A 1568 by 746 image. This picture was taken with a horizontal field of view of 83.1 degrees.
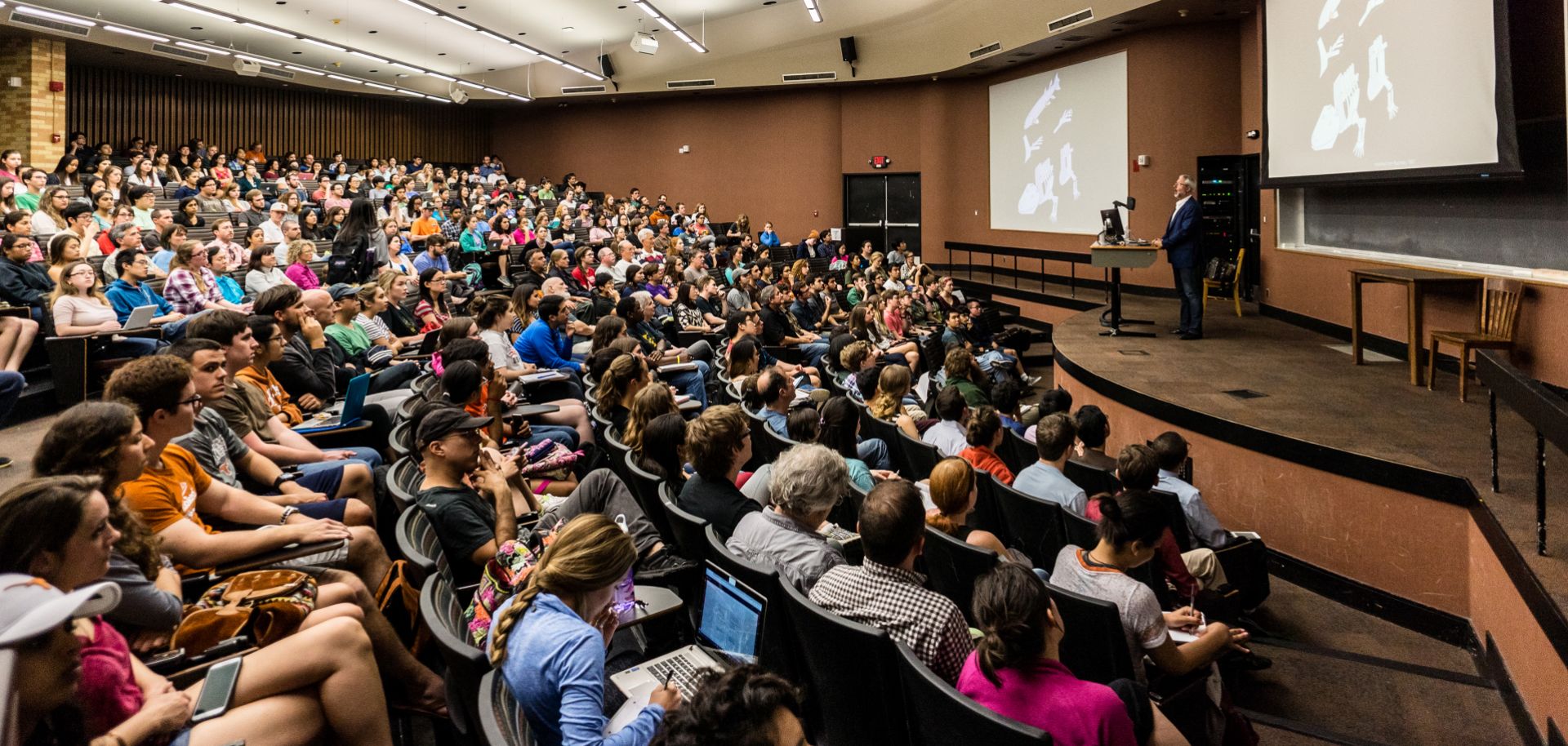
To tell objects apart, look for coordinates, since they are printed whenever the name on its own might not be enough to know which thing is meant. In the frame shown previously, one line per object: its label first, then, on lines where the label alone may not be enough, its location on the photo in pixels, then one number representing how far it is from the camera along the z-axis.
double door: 16.81
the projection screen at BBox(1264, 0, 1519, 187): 5.11
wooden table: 5.23
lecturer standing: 7.20
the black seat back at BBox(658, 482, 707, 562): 2.58
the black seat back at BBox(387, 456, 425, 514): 2.68
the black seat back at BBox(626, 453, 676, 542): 3.08
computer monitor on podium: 8.05
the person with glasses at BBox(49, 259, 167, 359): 4.87
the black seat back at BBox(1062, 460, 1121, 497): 3.71
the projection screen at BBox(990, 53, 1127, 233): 12.35
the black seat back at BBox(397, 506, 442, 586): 2.13
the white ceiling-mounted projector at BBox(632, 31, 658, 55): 13.05
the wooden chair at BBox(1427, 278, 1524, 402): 4.87
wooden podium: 7.39
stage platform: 3.12
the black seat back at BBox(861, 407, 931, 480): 4.45
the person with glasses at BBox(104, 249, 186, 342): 5.46
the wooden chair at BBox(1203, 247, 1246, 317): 9.26
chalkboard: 5.07
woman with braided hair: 1.68
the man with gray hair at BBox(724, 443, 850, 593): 2.52
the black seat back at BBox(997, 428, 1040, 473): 4.27
